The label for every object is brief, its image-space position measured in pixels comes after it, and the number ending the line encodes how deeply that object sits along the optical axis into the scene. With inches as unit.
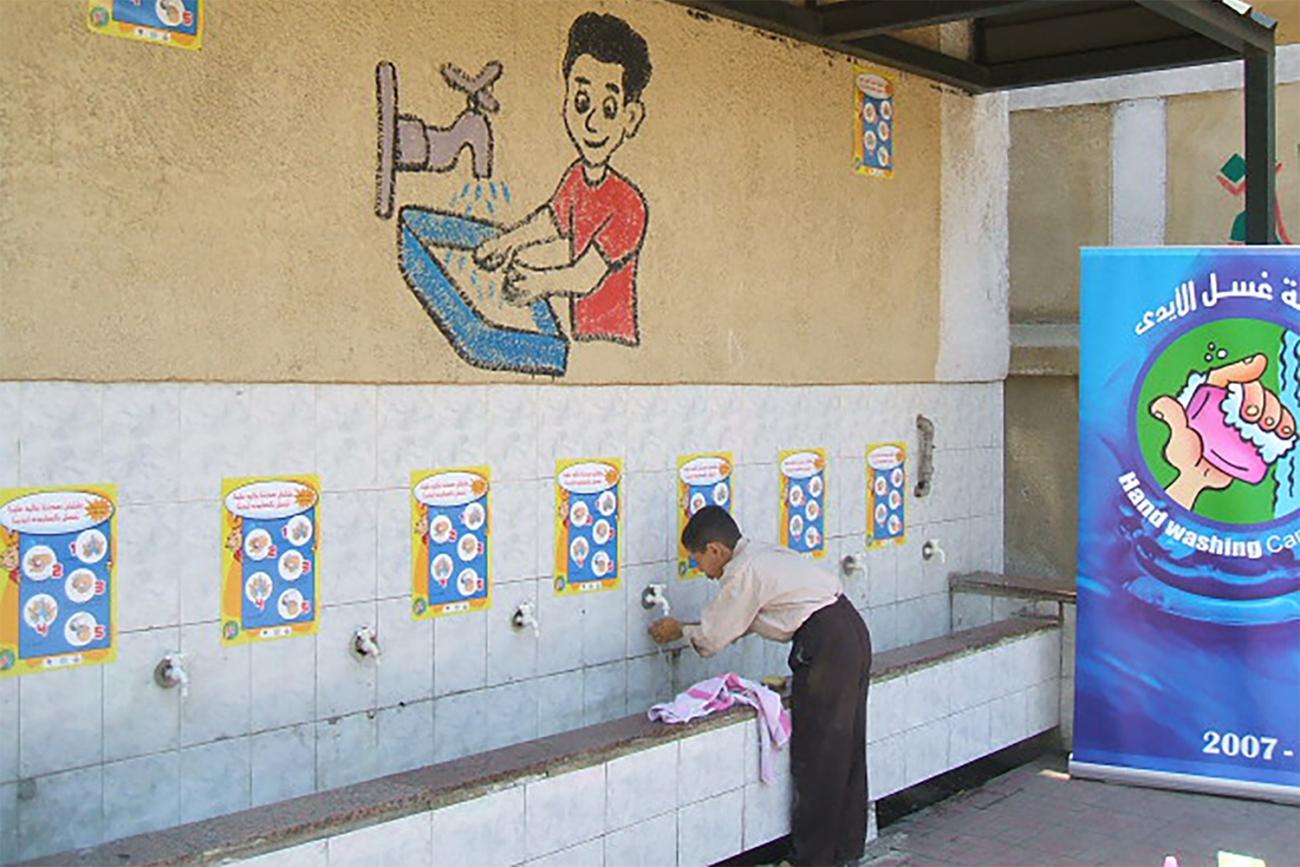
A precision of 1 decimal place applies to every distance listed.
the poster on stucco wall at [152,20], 167.4
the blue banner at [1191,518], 278.2
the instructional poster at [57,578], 160.2
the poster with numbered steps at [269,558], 181.8
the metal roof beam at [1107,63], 307.7
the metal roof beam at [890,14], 262.2
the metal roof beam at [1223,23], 265.0
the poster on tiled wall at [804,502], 279.4
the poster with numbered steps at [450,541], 206.5
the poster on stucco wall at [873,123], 298.0
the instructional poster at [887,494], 303.7
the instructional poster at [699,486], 253.9
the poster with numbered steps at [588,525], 230.2
